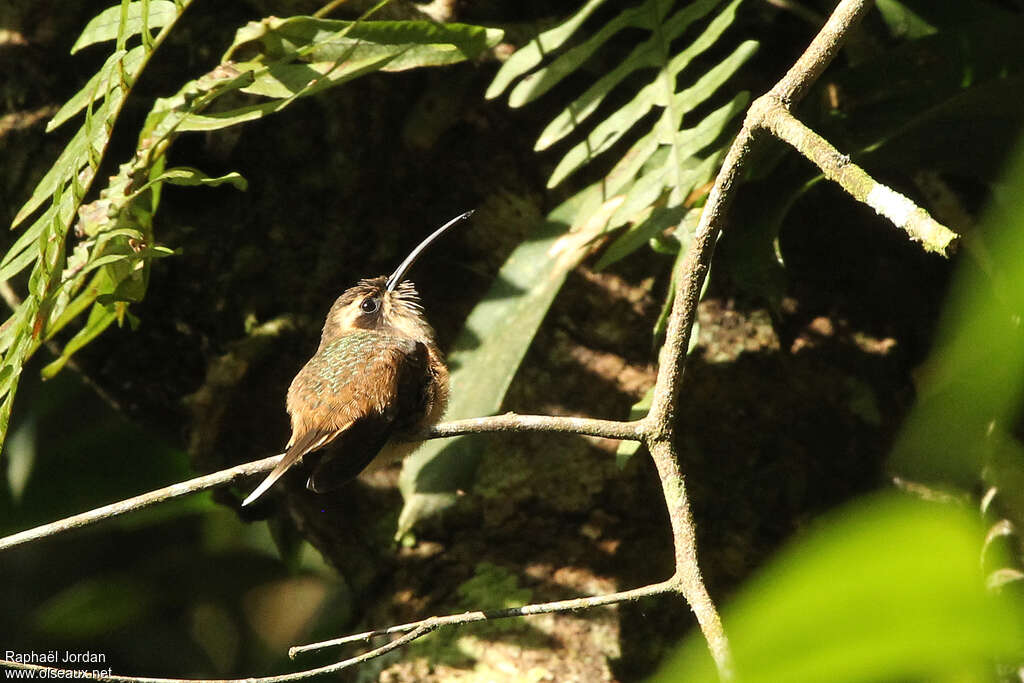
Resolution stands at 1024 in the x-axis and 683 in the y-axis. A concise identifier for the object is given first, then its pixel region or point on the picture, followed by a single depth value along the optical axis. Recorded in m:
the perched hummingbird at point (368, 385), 5.28
